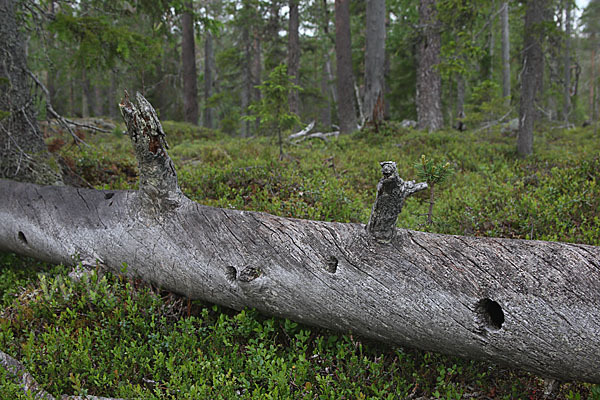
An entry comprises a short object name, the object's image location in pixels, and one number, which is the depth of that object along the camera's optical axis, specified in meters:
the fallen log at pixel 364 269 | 2.71
